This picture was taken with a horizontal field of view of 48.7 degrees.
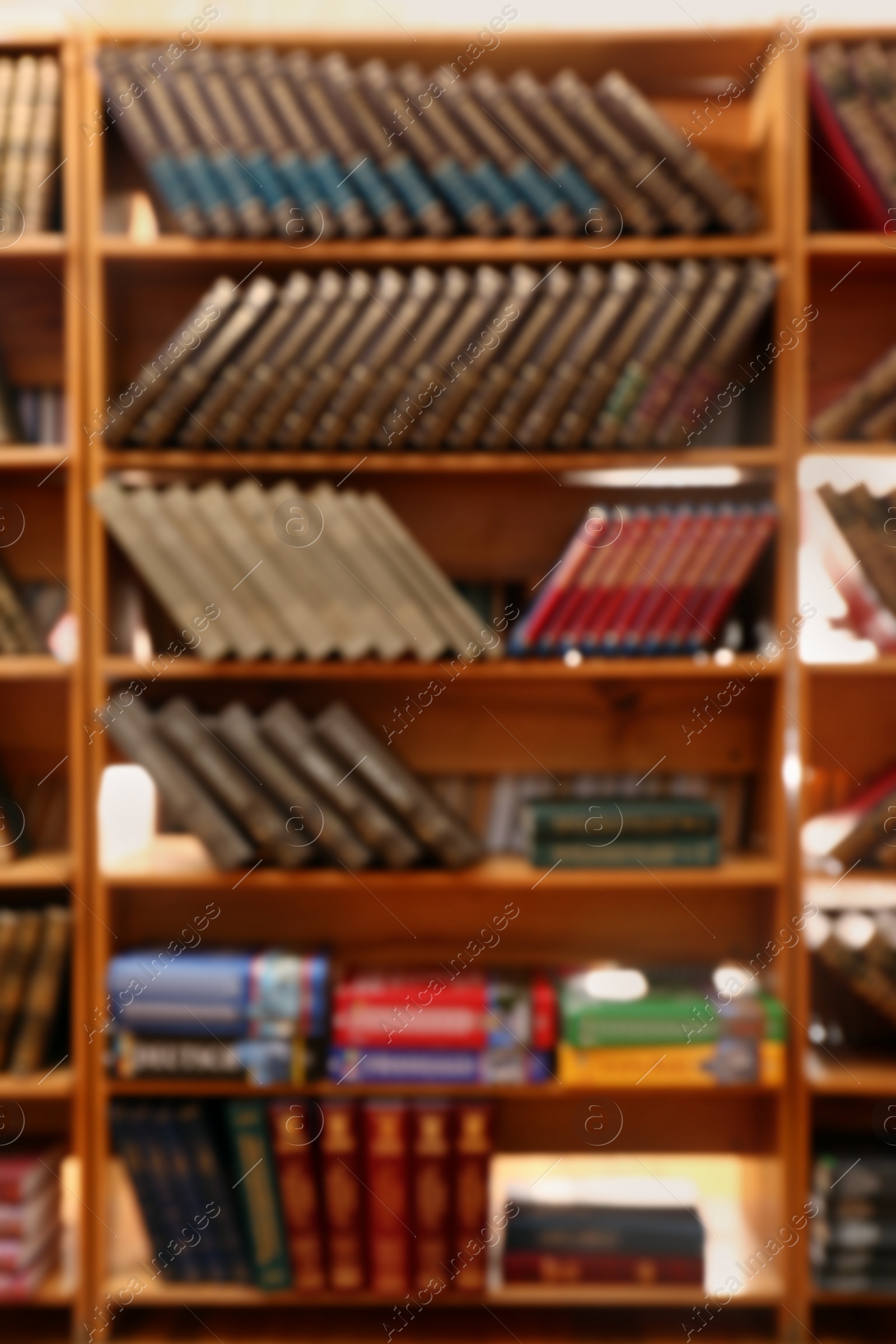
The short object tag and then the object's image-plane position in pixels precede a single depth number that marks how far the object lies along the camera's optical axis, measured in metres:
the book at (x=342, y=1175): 1.66
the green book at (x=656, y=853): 1.67
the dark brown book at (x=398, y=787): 1.64
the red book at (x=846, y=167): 1.65
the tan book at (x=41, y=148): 1.66
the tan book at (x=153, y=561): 1.62
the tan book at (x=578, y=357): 1.63
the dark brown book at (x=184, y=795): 1.63
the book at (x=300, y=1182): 1.66
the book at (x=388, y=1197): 1.66
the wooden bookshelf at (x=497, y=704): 1.66
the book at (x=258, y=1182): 1.67
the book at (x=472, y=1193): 1.65
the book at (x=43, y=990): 1.67
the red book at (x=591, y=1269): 1.70
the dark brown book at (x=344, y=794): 1.63
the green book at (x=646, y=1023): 1.65
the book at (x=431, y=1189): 1.65
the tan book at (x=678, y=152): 1.61
